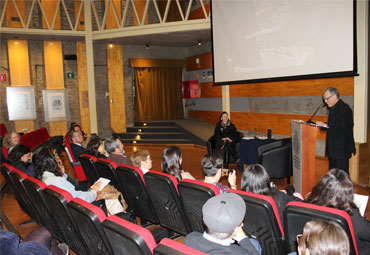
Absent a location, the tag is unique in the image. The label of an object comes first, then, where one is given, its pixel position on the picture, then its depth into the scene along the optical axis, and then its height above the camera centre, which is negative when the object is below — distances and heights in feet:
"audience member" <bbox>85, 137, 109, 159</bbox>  14.98 -2.06
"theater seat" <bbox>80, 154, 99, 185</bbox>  12.80 -2.58
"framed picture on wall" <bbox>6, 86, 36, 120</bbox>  32.89 +0.79
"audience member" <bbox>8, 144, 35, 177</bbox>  13.67 -2.27
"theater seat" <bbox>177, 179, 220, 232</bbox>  7.71 -2.50
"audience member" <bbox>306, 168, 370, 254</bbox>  6.48 -2.33
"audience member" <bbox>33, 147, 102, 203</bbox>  10.32 -2.24
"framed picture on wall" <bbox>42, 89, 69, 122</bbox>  34.88 +0.42
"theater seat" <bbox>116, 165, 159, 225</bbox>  10.19 -3.01
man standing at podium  14.15 -1.54
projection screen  16.33 +3.85
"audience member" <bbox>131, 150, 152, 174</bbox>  11.85 -2.15
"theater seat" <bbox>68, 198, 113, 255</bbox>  6.44 -2.61
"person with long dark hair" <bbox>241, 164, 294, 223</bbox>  7.90 -2.22
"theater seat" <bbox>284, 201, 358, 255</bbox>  5.68 -2.34
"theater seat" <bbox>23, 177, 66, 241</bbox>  9.02 -2.95
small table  19.66 -3.21
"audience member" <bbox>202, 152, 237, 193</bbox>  9.16 -2.02
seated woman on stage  22.39 -2.59
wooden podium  13.84 -2.59
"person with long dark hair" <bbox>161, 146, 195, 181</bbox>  10.50 -2.02
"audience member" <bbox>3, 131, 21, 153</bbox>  18.01 -1.79
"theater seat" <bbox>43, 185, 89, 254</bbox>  7.70 -2.90
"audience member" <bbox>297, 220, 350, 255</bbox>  4.25 -2.02
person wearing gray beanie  5.14 -2.14
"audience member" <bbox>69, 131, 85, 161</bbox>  17.44 -2.39
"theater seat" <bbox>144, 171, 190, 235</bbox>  9.05 -3.01
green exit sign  36.22 +3.85
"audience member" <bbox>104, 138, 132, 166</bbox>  14.57 -1.94
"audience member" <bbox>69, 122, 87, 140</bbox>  23.38 -1.57
